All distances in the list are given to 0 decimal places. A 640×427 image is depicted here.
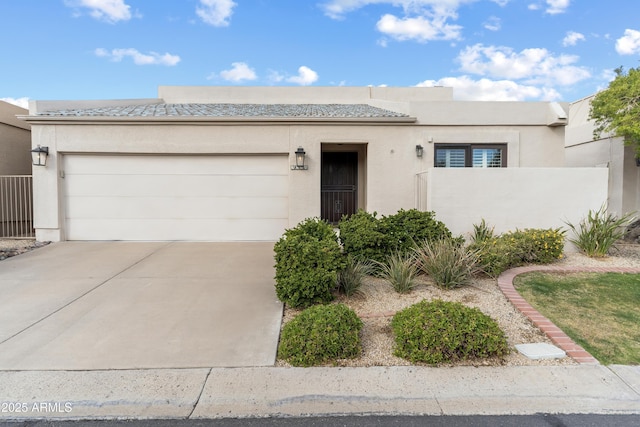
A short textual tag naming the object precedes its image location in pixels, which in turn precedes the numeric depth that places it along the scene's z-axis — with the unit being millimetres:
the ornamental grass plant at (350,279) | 5184
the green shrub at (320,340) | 3438
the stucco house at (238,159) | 9344
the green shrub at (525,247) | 6449
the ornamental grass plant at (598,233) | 7297
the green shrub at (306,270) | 4602
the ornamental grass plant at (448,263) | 5500
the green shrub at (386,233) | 5934
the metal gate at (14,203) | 10383
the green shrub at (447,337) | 3438
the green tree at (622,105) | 8320
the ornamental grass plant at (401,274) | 5316
